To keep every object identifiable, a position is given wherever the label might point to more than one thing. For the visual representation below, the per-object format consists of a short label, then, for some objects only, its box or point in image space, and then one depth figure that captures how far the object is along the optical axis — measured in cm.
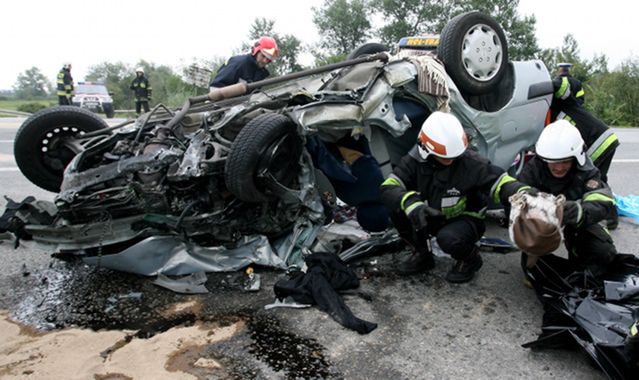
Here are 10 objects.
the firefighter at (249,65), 507
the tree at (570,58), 2209
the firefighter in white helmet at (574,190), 283
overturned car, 300
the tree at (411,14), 3300
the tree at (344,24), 3362
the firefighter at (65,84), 1377
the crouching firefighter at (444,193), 310
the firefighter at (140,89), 1453
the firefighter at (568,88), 424
